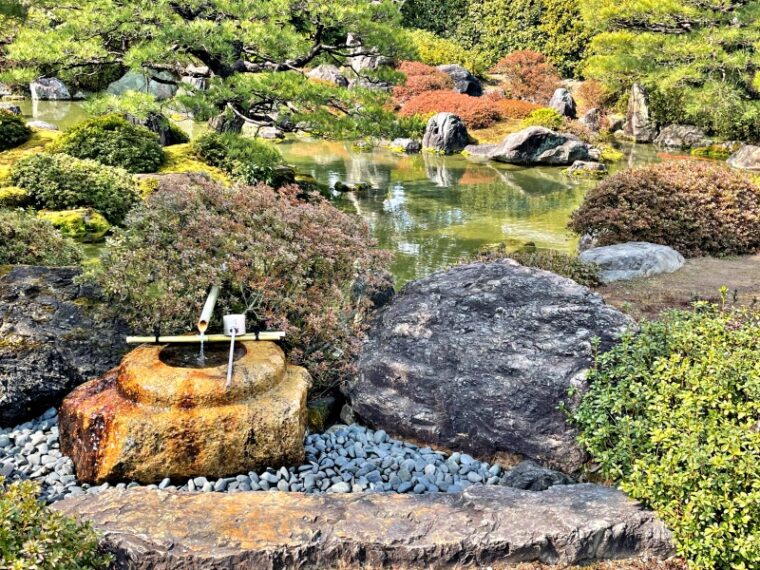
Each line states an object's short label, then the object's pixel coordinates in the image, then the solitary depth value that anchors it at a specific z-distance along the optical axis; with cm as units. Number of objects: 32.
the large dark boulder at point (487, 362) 396
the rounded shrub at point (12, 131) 1245
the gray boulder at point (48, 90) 2733
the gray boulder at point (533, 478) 353
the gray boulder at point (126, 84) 2483
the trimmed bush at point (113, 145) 1132
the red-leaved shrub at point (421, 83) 2833
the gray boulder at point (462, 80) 3003
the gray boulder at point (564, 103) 2628
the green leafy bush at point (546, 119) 2362
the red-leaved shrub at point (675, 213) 917
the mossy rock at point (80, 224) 908
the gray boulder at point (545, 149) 1930
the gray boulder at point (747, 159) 1884
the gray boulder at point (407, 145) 2131
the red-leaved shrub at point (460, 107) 2470
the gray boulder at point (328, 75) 2999
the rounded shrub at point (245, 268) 426
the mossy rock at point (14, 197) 942
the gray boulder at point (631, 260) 807
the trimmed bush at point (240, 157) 1185
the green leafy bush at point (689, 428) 291
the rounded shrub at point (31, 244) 579
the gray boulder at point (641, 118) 2391
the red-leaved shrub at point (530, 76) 2922
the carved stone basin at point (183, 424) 344
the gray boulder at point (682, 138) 2216
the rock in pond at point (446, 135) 2147
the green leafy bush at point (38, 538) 222
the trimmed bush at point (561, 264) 767
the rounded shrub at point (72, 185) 980
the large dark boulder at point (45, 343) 417
